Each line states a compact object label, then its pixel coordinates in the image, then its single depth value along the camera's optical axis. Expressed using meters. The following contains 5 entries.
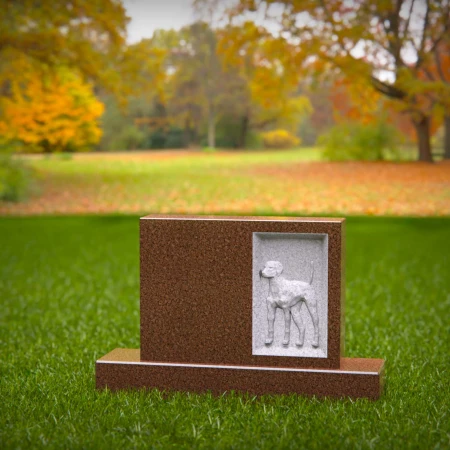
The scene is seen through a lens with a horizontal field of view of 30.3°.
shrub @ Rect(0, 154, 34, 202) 18.11
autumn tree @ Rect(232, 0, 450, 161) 16.92
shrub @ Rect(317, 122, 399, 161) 19.69
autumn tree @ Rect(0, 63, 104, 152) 19.03
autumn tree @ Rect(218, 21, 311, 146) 18.00
